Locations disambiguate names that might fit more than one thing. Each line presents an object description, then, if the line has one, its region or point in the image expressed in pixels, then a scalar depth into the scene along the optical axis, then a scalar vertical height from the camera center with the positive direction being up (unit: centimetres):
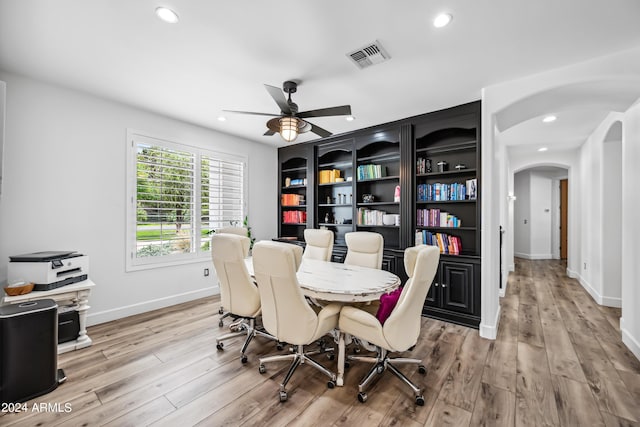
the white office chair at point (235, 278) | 241 -61
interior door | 820 -10
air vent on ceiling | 225 +141
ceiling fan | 244 +95
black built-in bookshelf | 342 +44
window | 361 +21
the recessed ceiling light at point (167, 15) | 188 +143
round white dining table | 210 -60
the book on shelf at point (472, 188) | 339 +33
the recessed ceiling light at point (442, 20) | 189 +141
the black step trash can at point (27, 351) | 188 -100
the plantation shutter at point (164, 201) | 366 +18
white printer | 251 -54
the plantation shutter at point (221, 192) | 439 +37
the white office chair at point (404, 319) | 184 -78
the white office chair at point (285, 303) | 193 -68
